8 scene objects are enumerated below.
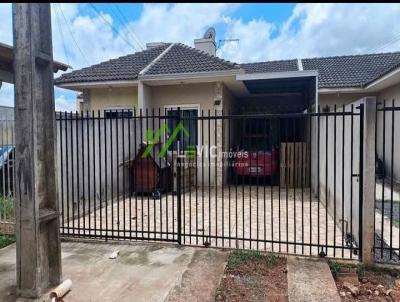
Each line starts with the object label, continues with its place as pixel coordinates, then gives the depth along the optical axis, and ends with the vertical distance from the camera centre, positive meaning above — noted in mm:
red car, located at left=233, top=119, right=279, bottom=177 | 9930 -569
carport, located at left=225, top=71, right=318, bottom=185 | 9672 +1678
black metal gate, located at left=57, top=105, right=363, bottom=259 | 4945 -892
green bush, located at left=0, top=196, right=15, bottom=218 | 5922 -1151
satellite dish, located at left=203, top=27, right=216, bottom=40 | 14694 +5038
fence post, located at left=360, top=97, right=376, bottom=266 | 4184 -523
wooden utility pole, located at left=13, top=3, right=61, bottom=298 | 3303 -108
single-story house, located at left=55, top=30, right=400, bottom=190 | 9828 +1953
